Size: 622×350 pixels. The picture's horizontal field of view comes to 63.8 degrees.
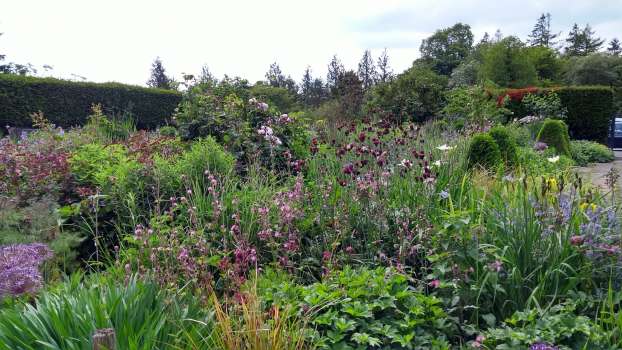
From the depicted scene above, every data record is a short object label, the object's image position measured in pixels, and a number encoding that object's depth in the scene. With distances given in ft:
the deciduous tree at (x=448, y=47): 177.06
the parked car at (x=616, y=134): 63.00
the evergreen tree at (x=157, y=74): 160.76
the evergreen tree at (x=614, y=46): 213.25
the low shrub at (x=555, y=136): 37.17
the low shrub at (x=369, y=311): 7.00
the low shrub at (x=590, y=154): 40.11
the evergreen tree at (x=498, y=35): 183.21
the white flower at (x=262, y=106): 21.04
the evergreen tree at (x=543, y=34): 224.94
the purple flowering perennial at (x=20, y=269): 7.87
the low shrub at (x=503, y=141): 23.99
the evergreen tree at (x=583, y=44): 192.84
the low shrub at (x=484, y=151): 20.62
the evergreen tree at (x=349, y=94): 46.96
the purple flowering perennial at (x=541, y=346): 5.99
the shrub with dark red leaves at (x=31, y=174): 14.93
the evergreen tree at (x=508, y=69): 106.22
